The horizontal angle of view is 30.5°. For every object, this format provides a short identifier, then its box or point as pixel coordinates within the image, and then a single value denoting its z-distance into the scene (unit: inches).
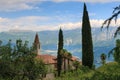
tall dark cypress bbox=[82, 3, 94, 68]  2144.3
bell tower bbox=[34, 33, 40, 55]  3437.0
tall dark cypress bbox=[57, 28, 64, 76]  2715.8
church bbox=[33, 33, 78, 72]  3205.6
